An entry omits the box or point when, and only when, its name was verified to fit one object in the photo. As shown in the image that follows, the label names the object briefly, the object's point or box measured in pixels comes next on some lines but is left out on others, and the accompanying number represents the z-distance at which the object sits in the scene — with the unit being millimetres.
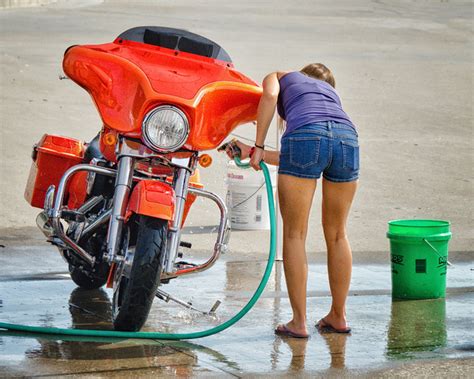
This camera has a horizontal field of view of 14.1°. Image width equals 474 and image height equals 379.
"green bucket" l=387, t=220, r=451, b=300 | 11783
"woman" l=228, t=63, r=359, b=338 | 10098
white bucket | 15646
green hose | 9662
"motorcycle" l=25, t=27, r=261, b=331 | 9470
